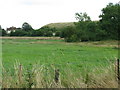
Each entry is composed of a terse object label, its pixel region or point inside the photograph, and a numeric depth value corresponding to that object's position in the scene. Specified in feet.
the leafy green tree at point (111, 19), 165.99
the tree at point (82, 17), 215.10
